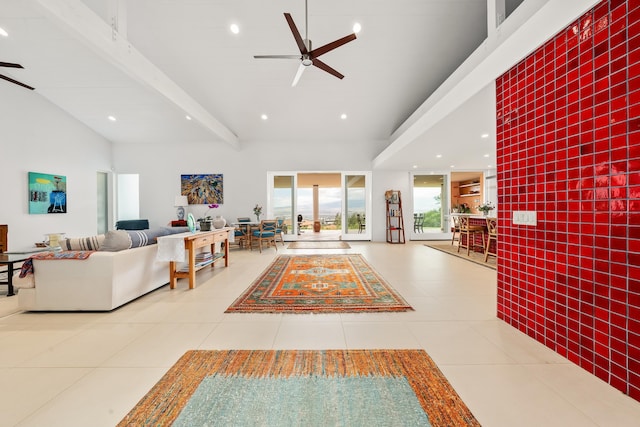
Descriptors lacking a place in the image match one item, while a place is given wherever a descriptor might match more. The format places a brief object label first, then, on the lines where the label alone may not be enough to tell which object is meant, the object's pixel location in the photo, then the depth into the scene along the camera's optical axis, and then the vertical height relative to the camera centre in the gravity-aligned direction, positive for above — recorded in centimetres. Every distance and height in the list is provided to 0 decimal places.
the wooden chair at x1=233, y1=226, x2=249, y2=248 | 711 -61
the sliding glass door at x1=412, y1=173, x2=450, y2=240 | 880 +22
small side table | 319 -54
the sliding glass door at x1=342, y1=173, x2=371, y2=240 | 881 +18
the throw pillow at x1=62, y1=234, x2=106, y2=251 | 290 -32
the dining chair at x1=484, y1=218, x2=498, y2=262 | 516 -37
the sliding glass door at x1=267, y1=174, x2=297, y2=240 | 881 +39
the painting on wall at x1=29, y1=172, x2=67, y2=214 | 595 +50
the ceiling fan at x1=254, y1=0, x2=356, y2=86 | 337 +212
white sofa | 276 -74
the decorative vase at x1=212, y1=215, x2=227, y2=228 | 487 -18
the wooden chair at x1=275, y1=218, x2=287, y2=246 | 750 -46
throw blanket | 275 -43
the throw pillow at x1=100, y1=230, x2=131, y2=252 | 293 -31
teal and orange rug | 133 -101
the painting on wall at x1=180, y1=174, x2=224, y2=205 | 849 +80
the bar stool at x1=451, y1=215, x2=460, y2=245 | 751 -40
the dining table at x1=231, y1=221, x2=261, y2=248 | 701 -37
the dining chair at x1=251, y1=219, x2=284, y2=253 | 683 -48
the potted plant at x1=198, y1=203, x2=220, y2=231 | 437 -19
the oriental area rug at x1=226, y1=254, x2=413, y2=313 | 284 -99
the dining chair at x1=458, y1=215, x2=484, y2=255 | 591 -45
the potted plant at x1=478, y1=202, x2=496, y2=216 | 566 +7
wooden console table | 340 -53
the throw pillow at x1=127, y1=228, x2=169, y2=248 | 317 -28
